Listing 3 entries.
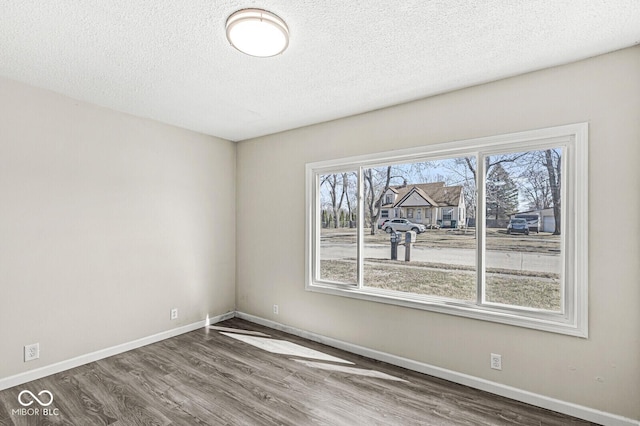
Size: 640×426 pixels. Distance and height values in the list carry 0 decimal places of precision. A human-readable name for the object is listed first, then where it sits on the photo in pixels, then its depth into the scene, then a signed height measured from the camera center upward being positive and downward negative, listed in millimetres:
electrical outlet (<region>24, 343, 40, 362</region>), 2717 -1209
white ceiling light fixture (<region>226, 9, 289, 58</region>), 1786 +1066
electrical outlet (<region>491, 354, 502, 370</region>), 2557 -1214
